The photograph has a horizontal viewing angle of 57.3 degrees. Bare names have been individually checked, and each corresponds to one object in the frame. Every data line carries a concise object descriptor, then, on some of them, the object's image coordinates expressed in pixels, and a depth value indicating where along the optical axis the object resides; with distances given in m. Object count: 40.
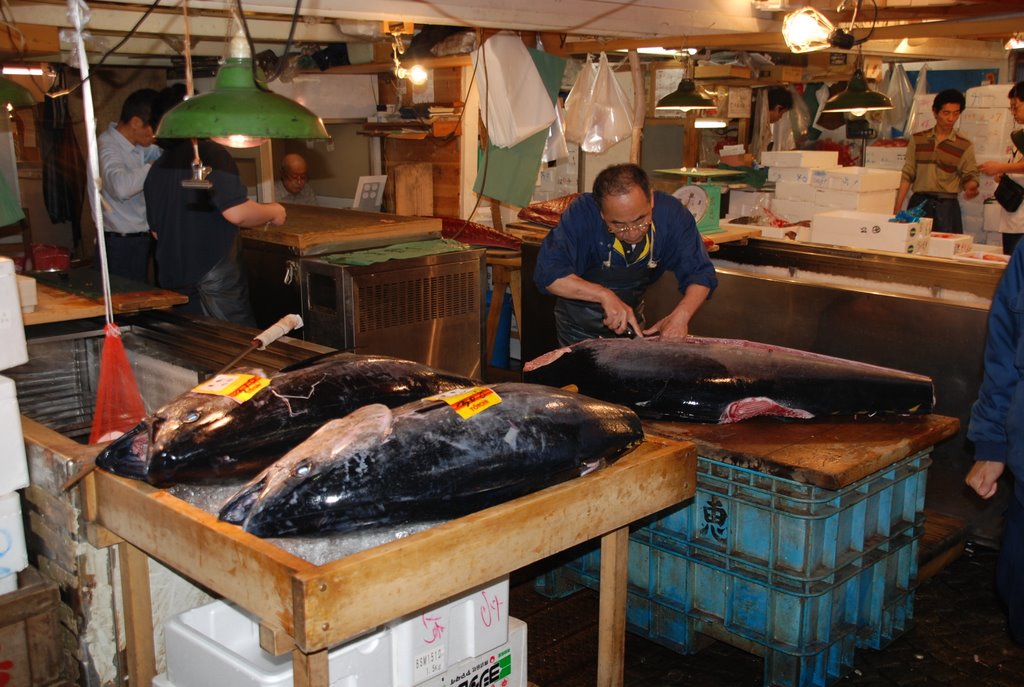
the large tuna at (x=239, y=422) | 2.13
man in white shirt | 5.45
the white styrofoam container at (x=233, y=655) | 2.13
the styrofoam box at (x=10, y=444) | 2.52
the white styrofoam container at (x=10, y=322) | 2.62
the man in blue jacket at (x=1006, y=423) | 2.78
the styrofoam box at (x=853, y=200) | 6.75
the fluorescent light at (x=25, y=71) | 6.39
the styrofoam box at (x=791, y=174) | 7.00
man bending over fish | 4.09
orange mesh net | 2.92
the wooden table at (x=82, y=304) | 3.77
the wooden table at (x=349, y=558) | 1.81
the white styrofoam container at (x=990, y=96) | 9.62
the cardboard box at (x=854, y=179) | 6.75
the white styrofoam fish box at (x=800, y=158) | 7.05
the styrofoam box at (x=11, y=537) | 2.53
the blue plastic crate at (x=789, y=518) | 3.03
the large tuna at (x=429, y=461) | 1.92
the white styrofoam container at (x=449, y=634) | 2.24
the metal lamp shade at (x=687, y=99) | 6.68
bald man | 8.38
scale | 6.16
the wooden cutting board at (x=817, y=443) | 2.95
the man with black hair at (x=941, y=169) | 8.90
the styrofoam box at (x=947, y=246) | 5.64
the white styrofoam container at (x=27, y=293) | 3.69
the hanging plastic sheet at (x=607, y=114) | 6.06
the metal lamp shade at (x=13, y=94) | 3.93
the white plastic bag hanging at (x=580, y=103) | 6.08
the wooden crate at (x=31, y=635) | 2.43
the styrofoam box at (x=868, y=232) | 5.61
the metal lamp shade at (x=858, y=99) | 5.87
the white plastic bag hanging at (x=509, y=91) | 5.79
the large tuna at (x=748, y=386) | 3.39
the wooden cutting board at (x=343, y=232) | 5.47
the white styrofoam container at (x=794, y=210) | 7.00
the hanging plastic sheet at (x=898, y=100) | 10.58
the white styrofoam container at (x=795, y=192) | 6.98
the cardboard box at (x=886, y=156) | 10.36
